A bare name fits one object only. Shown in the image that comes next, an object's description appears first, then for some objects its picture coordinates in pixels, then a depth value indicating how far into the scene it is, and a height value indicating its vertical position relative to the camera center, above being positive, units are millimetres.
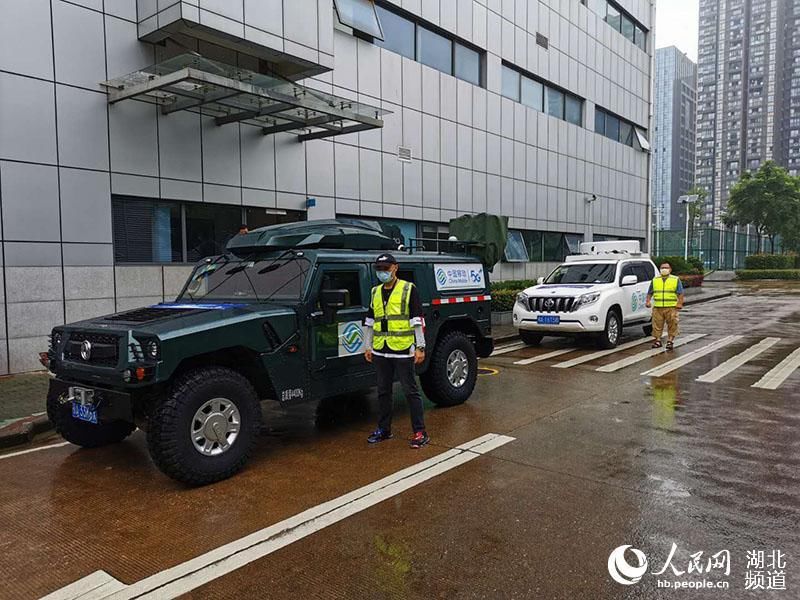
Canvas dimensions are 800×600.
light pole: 33775 +3488
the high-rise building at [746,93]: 125125 +35912
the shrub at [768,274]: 44062 -839
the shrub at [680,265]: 30391 -130
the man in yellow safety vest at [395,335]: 5801 -701
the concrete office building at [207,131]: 9867 +2814
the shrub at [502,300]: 16078 -1007
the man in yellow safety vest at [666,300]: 12188 -760
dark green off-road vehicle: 4738 -759
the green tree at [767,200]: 49500 +5179
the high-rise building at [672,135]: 130125 +27859
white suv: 12070 -751
